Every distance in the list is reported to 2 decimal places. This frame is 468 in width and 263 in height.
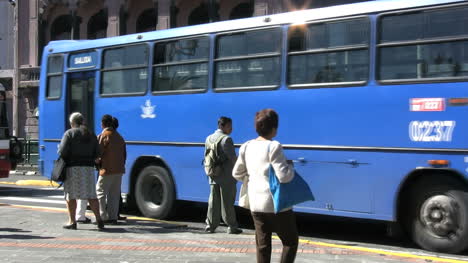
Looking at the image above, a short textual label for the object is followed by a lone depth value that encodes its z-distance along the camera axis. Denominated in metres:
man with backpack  8.23
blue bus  7.09
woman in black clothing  8.57
